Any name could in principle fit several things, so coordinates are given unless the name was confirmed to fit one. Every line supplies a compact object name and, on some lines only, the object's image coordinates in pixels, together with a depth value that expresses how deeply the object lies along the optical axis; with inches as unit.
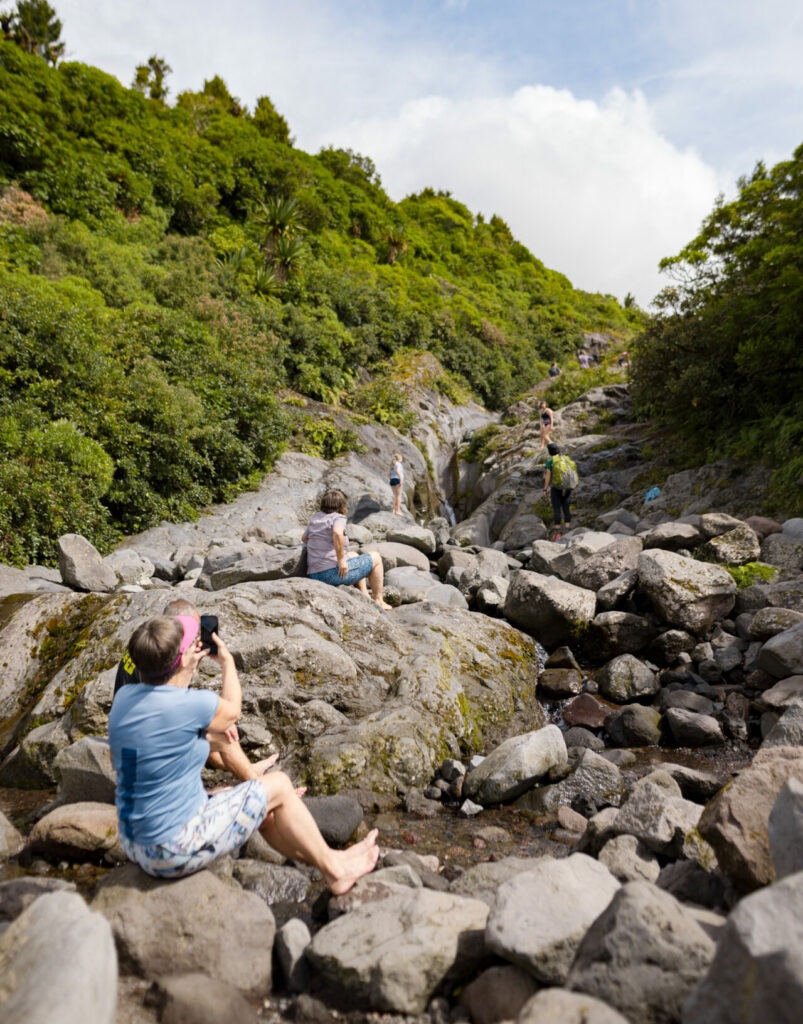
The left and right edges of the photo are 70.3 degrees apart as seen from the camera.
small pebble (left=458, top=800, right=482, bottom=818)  202.2
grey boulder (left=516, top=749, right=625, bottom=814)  208.2
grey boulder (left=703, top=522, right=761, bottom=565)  383.6
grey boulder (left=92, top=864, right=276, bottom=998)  115.8
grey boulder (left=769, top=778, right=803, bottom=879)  107.0
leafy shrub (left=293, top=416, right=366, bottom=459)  801.6
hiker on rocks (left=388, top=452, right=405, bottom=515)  691.4
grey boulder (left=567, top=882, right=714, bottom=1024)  93.0
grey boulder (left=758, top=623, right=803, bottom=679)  271.7
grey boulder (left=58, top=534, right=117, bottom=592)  346.0
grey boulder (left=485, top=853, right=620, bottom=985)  107.8
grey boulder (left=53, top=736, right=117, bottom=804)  174.1
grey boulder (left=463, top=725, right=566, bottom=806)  207.0
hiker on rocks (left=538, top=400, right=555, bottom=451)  753.0
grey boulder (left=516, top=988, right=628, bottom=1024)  86.6
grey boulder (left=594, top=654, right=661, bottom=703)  305.4
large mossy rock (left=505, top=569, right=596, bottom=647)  354.9
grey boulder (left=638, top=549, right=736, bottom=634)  334.6
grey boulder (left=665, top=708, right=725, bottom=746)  258.5
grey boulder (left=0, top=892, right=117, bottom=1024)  84.2
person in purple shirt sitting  300.7
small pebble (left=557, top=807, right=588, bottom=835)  192.4
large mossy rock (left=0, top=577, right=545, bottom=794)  210.7
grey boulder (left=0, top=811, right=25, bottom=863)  156.4
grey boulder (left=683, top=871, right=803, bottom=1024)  74.0
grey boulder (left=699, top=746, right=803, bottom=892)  123.3
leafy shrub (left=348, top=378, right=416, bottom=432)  990.4
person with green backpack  559.2
